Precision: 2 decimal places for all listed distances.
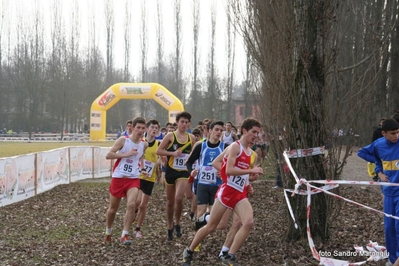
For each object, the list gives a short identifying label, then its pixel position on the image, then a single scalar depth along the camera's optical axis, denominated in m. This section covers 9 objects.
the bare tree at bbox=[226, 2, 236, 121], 58.88
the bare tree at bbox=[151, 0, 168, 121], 63.06
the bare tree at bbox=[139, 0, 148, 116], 63.50
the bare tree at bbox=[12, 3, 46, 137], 65.88
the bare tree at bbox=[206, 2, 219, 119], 60.91
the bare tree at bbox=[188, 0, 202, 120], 59.88
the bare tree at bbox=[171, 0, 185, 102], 60.48
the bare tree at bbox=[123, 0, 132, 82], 64.49
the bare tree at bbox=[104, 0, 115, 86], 63.94
